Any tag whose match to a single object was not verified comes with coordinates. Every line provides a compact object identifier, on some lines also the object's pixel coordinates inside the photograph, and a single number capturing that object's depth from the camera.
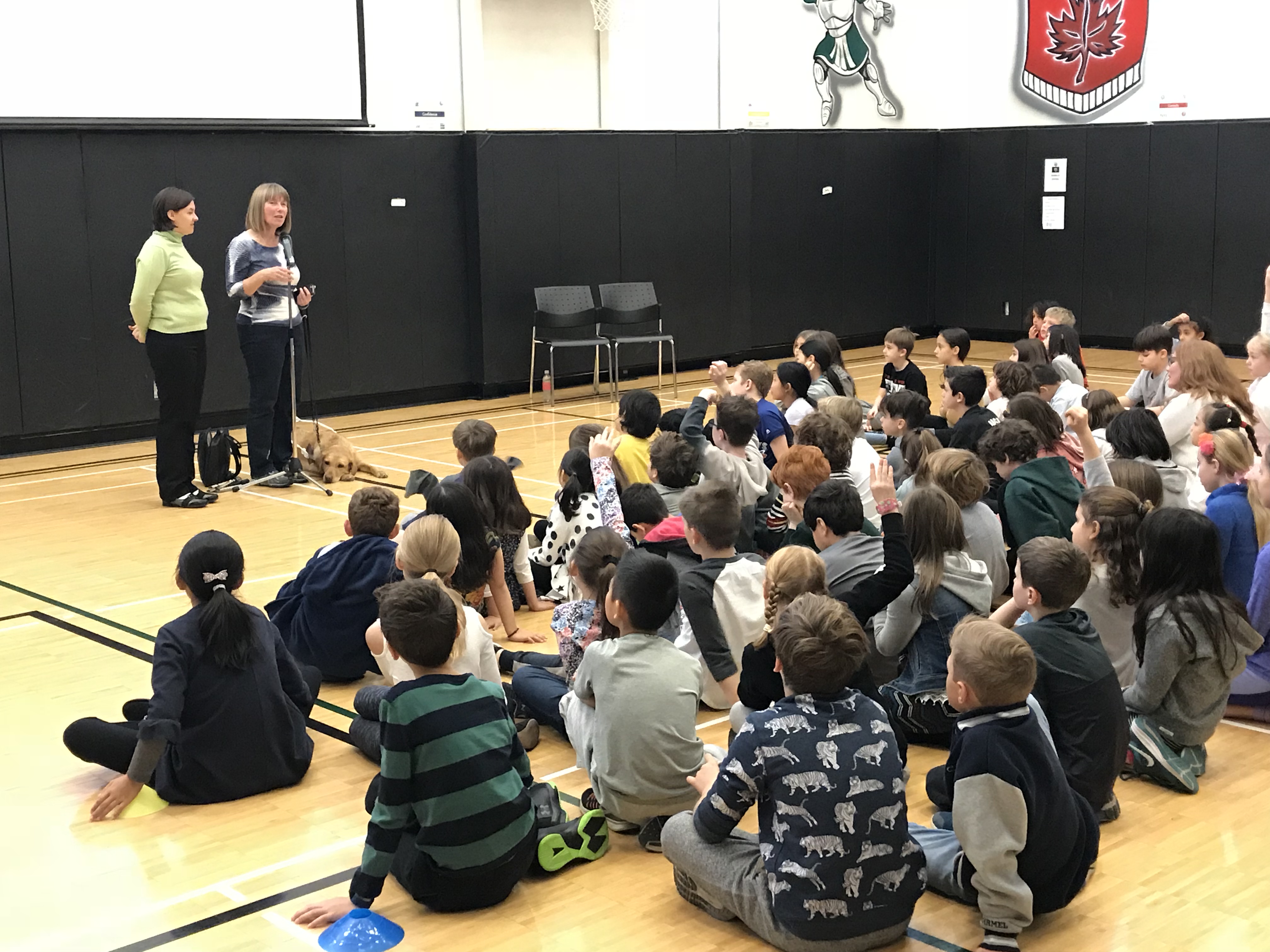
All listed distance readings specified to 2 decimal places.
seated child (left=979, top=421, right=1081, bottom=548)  5.09
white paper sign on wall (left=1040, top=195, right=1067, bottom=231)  14.67
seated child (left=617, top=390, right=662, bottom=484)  5.75
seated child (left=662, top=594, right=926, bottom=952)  2.94
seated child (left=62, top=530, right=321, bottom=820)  3.82
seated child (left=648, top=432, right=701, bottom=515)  5.17
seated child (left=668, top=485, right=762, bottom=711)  4.14
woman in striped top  8.09
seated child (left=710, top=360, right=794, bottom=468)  6.34
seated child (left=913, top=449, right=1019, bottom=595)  4.61
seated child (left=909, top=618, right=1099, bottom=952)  2.99
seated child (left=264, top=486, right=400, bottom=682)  4.81
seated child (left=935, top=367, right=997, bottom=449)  6.10
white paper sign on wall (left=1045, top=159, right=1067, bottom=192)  14.59
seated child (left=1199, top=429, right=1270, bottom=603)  4.48
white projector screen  9.12
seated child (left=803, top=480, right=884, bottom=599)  4.21
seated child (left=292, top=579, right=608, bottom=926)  3.14
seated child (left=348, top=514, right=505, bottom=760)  3.96
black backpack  8.26
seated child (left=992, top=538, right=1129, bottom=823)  3.47
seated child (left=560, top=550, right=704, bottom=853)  3.56
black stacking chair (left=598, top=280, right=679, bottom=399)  11.99
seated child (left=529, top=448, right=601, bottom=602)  5.42
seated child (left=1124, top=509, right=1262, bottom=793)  3.86
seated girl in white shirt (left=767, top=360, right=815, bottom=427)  7.08
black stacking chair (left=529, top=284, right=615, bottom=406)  11.66
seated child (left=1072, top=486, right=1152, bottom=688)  4.06
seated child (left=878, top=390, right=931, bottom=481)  6.14
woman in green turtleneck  7.65
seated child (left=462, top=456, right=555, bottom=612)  5.24
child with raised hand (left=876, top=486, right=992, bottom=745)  4.13
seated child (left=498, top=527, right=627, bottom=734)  4.16
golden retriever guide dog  8.54
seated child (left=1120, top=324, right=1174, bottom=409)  7.45
